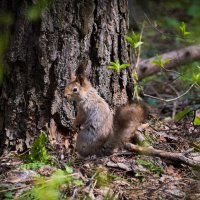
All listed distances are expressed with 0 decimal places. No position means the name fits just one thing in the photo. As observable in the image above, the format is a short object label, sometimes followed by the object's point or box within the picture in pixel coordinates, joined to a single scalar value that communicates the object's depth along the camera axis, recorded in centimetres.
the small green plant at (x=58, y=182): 477
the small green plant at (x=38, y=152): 720
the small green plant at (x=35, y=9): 602
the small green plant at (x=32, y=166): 700
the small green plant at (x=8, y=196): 630
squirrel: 739
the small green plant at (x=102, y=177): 666
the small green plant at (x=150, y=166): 718
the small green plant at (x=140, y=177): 695
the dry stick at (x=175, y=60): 1084
